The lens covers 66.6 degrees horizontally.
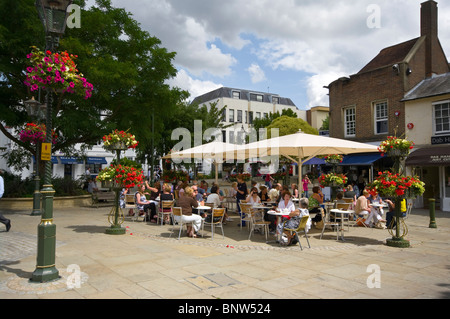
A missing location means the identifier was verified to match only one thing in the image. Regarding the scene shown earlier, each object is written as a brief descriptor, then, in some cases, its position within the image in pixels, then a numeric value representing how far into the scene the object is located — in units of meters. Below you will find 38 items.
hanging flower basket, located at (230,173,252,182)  17.62
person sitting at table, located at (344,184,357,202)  12.31
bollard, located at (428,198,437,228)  11.73
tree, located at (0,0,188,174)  14.30
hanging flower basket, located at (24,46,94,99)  5.95
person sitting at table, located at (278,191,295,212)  8.96
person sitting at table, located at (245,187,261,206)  10.82
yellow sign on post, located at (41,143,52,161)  6.32
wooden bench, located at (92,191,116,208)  17.18
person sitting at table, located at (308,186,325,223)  11.09
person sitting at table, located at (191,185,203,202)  12.59
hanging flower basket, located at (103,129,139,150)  9.67
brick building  19.44
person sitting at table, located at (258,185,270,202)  11.88
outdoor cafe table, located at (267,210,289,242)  8.68
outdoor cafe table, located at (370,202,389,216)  11.23
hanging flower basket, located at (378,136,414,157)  8.57
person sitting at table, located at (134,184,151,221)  12.15
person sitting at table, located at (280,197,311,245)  8.38
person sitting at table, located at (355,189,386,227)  11.39
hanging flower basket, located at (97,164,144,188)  9.23
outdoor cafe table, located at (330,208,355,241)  9.36
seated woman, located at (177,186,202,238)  9.32
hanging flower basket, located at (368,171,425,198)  8.25
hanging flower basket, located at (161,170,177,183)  16.66
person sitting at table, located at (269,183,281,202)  12.01
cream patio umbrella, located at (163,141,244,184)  13.76
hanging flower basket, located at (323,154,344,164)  14.42
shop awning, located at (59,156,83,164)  35.78
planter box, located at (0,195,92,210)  15.54
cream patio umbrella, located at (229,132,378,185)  9.85
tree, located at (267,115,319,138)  32.97
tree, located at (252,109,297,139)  43.66
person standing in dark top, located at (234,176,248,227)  12.52
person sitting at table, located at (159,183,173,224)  10.87
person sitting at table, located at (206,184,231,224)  11.36
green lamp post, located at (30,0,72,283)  5.30
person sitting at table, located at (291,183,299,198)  13.01
